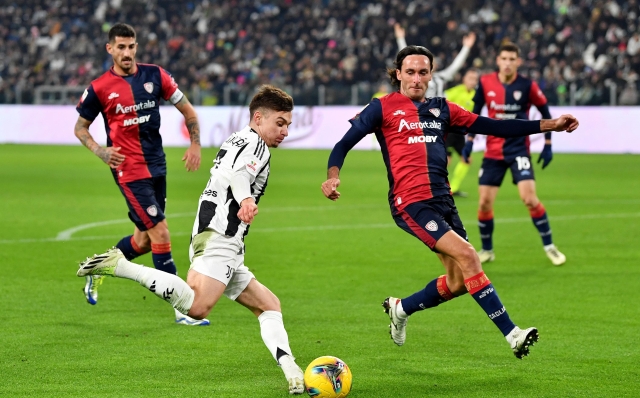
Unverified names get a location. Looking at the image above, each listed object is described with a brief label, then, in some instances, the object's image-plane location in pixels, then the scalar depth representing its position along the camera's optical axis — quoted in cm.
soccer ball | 1085
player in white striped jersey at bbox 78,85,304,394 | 1137
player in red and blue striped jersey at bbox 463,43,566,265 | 2153
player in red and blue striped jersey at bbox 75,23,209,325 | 1645
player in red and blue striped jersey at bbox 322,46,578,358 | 1302
